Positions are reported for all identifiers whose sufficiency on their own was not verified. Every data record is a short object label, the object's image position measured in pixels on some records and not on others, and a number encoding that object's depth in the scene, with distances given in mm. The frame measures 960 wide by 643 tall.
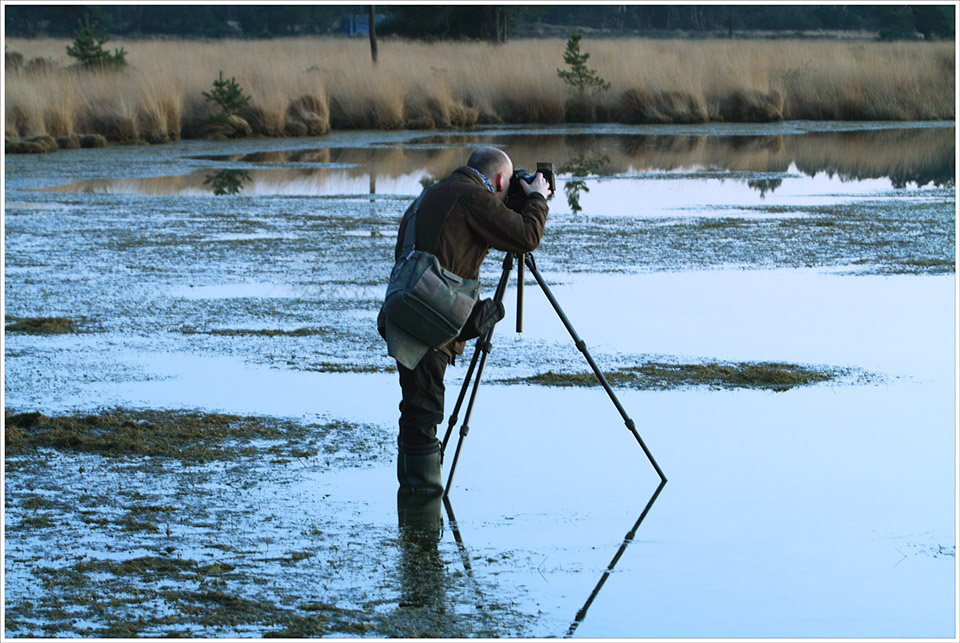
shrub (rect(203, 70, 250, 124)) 50844
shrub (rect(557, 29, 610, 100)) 57219
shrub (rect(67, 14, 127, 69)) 58156
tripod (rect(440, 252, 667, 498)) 11602
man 11164
